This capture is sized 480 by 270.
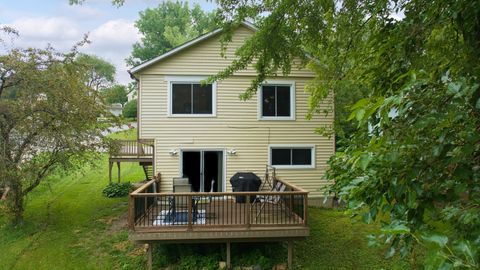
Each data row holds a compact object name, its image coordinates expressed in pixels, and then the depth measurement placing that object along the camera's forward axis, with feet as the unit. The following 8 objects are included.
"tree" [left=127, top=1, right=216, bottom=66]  134.21
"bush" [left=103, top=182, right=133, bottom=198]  48.97
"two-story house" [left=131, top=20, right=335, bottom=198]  38.68
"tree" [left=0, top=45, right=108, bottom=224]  32.86
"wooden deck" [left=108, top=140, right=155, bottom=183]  49.76
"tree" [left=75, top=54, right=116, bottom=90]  171.04
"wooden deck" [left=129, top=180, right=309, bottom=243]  25.88
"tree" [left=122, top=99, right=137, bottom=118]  126.62
